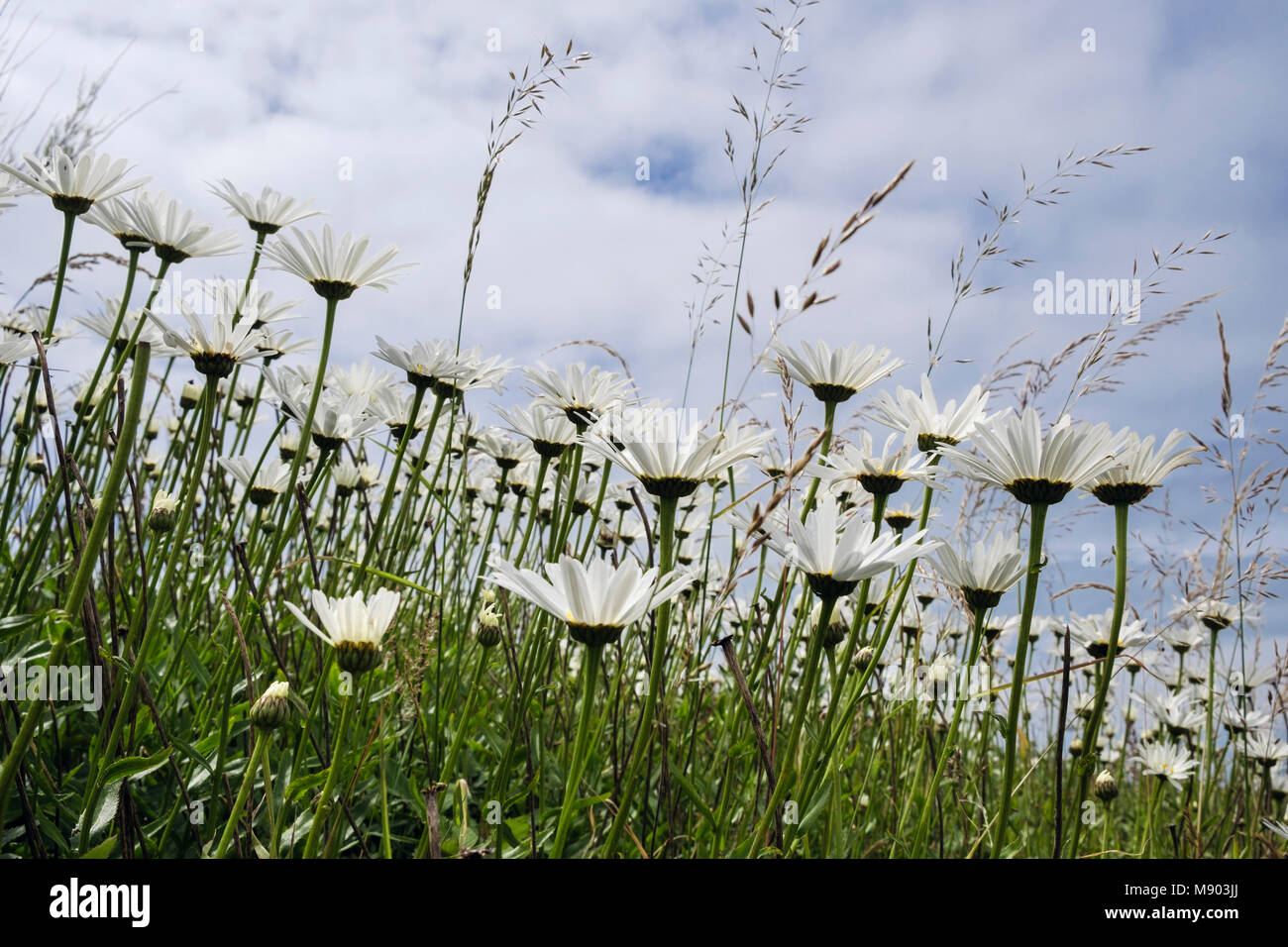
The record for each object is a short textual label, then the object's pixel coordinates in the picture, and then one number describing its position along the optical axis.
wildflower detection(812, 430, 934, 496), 0.42
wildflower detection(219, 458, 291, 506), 0.59
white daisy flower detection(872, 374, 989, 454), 0.46
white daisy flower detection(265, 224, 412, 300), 0.47
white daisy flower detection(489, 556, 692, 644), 0.31
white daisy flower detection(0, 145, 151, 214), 0.47
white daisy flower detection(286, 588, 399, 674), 0.34
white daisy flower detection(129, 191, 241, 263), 0.50
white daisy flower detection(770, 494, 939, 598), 0.34
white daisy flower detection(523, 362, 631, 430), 0.47
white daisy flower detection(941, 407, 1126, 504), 0.37
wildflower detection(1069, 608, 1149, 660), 0.54
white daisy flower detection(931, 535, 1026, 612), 0.42
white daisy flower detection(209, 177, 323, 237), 0.52
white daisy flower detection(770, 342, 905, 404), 0.47
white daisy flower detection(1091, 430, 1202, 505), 0.40
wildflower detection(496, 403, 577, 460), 0.49
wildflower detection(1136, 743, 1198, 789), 0.63
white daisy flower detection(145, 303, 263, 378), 0.43
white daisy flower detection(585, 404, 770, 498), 0.36
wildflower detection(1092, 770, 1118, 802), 0.54
